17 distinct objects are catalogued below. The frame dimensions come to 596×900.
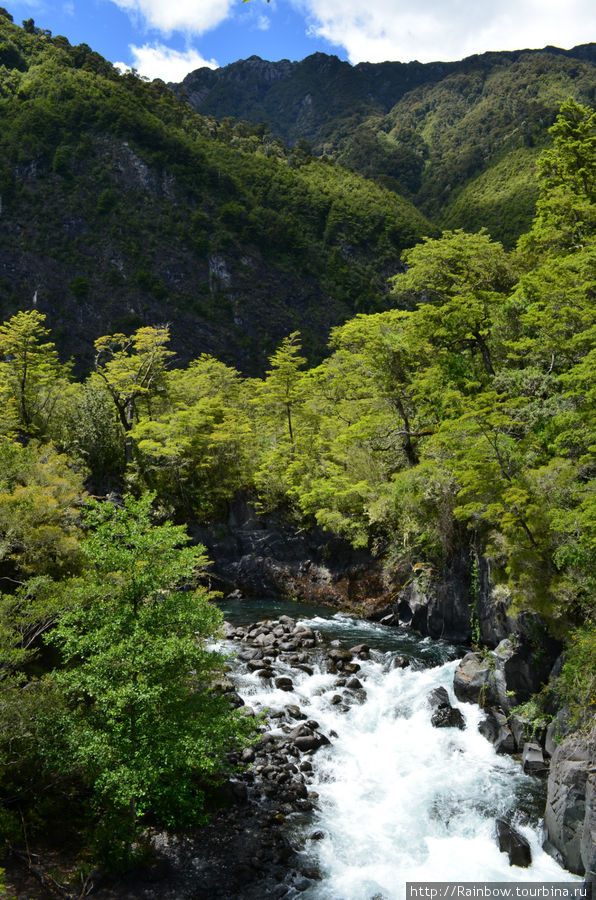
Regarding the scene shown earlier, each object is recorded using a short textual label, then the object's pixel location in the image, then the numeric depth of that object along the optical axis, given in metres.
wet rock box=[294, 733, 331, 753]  12.80
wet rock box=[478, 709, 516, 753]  12.17
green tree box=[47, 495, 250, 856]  8.32
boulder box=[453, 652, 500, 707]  13.61
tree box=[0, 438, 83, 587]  13.18
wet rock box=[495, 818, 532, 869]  9.12
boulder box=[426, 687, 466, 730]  13.28
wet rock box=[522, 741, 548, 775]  11.21
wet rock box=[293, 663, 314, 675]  16.67
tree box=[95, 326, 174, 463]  32.75
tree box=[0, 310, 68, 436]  30.06
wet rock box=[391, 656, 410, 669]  16.86
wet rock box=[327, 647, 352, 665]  17.48
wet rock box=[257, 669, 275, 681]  15.96
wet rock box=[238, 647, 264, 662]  17.62
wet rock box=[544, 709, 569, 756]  10.71
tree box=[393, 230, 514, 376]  22.41
